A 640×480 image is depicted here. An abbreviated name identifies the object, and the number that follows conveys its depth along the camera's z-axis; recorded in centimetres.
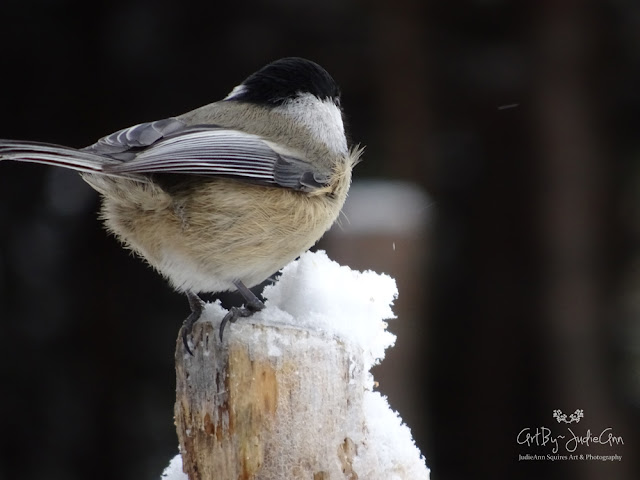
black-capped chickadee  213
